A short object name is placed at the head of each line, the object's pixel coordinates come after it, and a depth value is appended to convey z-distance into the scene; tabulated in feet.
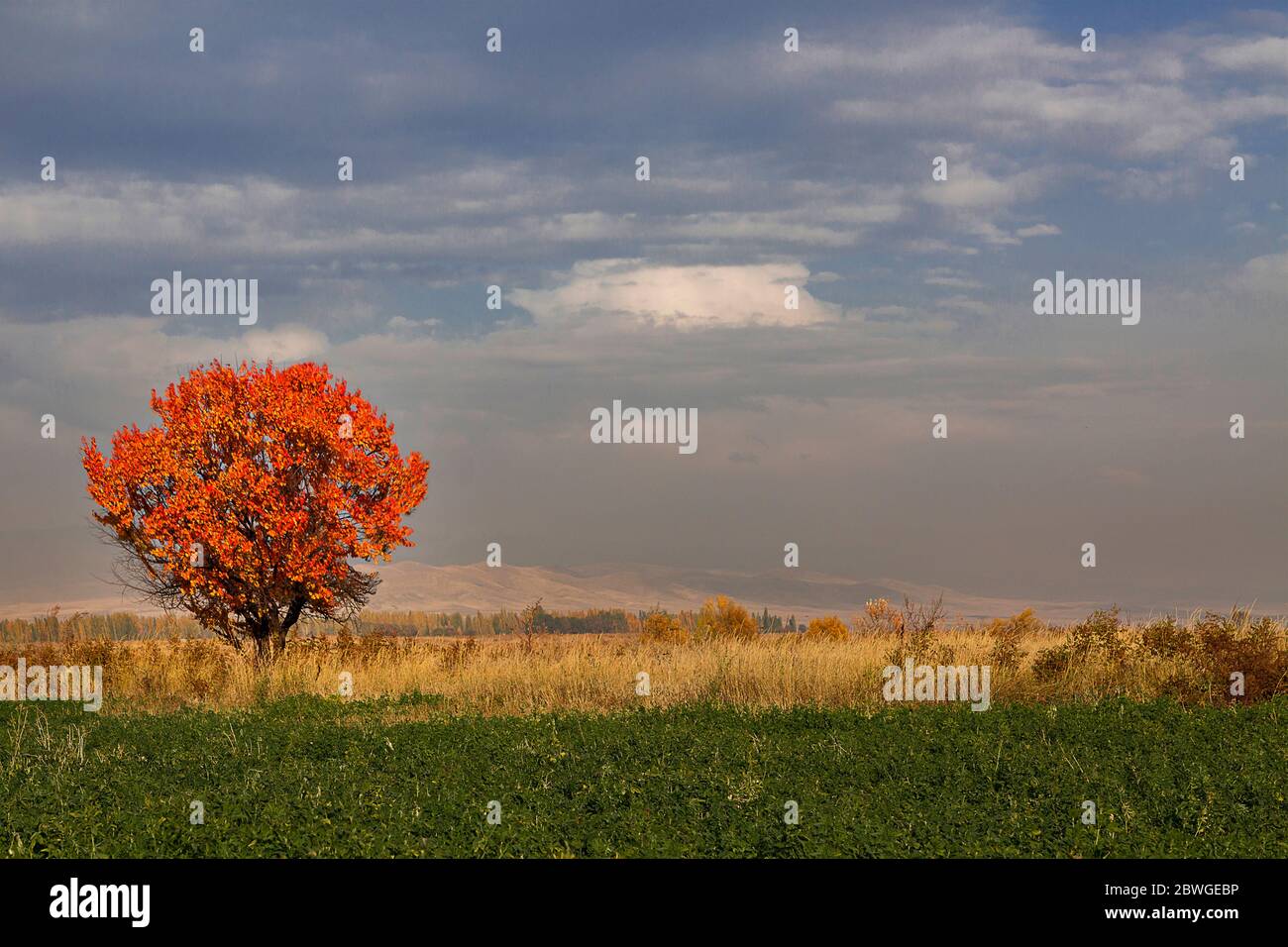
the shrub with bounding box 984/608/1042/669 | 59.11
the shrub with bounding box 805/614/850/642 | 97.88
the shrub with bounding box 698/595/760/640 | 99.55
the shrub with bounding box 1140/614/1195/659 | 59.06
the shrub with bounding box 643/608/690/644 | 87.56
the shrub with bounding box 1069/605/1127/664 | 59.77
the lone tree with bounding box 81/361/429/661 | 73.26
